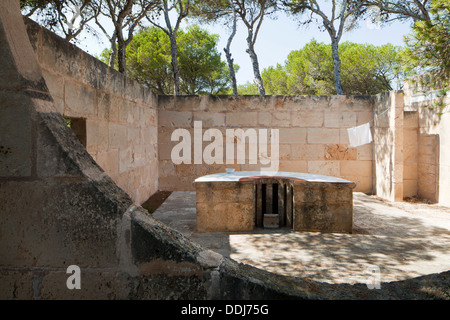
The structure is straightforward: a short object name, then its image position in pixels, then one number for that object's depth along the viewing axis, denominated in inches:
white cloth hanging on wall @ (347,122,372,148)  260.8
